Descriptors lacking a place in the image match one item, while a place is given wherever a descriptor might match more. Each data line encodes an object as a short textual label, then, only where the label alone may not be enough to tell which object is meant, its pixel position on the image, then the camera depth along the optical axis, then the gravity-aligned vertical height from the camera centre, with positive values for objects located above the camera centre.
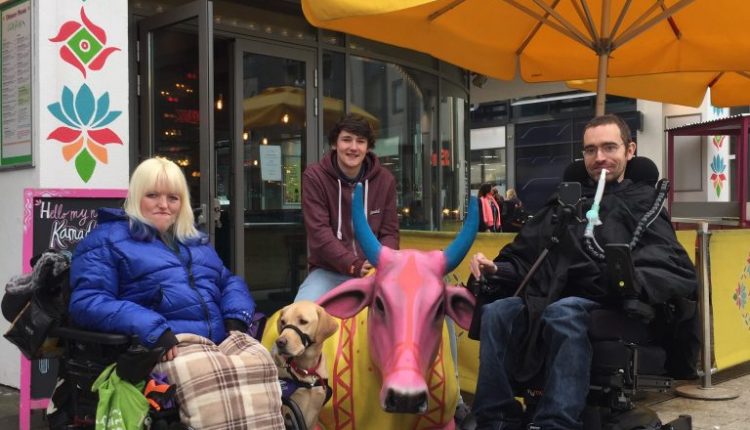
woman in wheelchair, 2.77 -0.34
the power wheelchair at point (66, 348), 2.73 -0.54
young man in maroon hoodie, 3.83 +0.04
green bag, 2.66 -0.70
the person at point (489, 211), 13.60 -0.04
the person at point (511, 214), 15.22 -0.11
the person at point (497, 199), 15.63 +0.22
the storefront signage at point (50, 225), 4.26 -0.07
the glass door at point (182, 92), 5.07 +0.98
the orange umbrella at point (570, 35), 5.66 +1.42
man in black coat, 2.85 -0.32
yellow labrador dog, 2.95 -0.59
